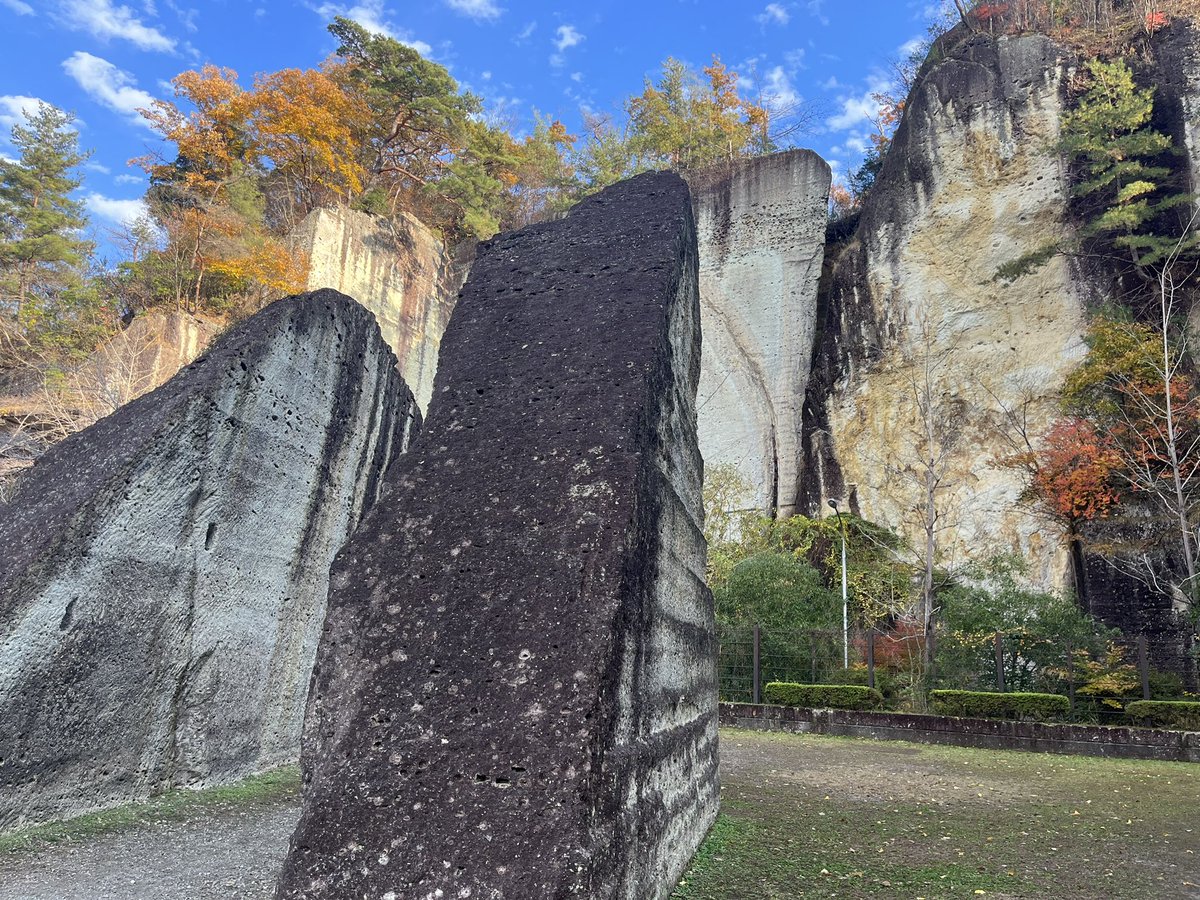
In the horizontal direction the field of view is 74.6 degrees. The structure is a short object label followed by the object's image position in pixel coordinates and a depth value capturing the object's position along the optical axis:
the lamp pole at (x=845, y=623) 13.30
